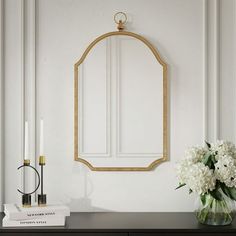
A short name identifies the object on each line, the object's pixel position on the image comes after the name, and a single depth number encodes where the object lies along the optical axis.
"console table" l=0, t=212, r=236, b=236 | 2.14
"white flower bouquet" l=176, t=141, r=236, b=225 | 2.12
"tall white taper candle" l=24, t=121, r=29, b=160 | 2.42
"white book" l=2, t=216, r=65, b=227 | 2.22
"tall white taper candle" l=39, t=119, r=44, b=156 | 2.45
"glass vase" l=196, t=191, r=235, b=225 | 2.21
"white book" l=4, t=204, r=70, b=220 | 2.23
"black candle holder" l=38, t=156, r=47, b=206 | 2.38
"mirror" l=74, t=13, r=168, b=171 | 2.56
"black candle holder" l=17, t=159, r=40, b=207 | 2.36
